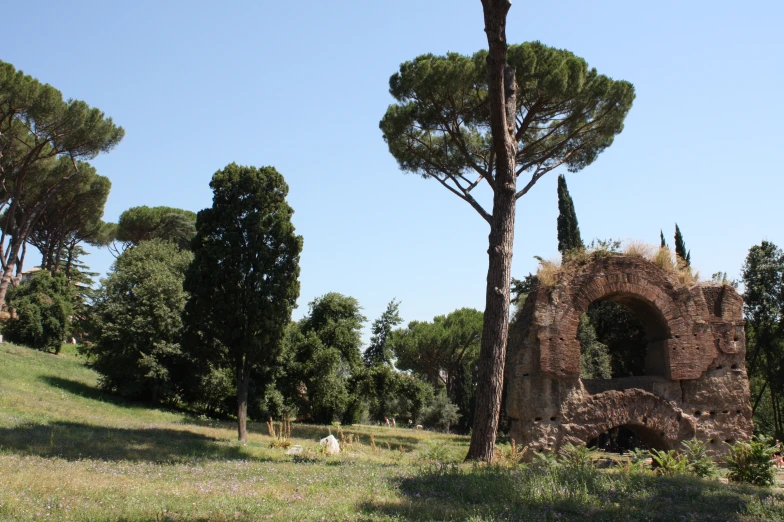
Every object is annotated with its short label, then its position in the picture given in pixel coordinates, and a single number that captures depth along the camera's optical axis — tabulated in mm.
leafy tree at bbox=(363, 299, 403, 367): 36000
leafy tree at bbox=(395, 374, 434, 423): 28031
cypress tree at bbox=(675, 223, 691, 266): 28828
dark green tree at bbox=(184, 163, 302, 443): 15500
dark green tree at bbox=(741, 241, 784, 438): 24781
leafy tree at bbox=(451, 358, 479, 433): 34344
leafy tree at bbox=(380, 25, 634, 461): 17141
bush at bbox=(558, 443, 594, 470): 9484
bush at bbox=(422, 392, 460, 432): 34500
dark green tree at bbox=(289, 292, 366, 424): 26641
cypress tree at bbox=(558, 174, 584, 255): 27469
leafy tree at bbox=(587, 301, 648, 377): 24156
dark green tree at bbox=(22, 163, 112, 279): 34094
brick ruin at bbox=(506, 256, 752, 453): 12812
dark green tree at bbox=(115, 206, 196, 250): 43781
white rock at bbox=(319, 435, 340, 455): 13641
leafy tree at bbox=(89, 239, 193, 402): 22438
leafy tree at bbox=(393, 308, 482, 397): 42250
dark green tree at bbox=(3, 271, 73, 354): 28922
